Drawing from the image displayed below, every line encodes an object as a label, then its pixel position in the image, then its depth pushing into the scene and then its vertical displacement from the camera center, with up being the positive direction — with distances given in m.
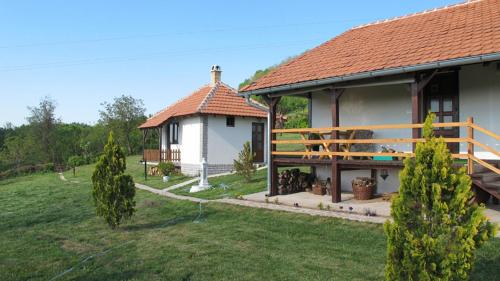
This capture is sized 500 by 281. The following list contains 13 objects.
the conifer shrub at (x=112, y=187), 9.39 -0.93
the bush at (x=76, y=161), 35.62 -1.38
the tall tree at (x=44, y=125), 39.06 +1.73
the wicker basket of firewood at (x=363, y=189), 10.66 -1.10
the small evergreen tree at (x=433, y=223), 4.11 -0.76
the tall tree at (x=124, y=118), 40.59 +2.48
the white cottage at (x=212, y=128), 20.62 +0.78
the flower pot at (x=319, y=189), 11.89 -1.23
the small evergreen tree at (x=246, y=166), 15.47 -0.78
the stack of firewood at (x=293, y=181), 12.29 -1.07
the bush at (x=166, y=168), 21.31 -1.16
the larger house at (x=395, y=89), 9.09 +1.37
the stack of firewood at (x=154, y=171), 22.60 -1.41
